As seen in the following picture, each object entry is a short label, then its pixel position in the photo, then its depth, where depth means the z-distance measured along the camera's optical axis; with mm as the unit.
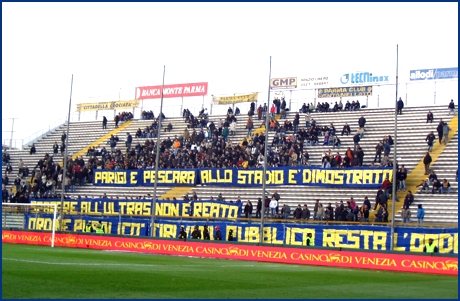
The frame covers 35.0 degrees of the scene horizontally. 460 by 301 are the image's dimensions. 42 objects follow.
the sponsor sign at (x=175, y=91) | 65688
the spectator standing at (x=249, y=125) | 53250
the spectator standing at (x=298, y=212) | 39312
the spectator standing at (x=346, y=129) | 48338
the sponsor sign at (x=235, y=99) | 60531
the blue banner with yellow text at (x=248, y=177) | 41838
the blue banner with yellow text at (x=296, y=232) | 32281
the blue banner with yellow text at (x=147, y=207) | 43438
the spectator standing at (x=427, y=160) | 40519
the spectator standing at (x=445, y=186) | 38781
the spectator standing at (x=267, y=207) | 42075
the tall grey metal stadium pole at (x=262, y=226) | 34788
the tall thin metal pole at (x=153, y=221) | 38625
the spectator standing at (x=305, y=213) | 38844
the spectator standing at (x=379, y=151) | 42625
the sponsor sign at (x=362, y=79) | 55859
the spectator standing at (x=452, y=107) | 46594
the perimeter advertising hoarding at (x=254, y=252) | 26547
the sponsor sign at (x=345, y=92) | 55656
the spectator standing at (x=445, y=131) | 43000
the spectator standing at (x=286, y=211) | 40438
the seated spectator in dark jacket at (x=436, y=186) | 38688
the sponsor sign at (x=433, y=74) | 53469
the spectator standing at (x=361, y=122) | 47594
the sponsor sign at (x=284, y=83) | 59691
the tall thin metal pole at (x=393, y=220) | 31081
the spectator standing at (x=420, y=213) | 36250
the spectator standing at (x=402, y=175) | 39688
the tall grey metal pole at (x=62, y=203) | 42281
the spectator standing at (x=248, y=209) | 41750
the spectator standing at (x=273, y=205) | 41406
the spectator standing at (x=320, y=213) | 39000
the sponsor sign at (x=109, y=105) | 69562
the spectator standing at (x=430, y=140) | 42656
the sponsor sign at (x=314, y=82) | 58094
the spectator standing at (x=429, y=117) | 46375
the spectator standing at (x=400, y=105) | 48656
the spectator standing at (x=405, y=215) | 36469
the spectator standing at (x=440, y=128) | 42688
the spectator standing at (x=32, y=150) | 62194
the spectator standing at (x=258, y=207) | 41656
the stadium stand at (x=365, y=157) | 39438
